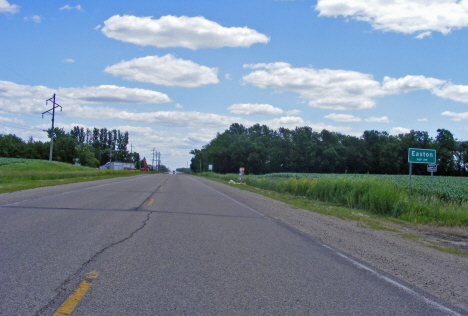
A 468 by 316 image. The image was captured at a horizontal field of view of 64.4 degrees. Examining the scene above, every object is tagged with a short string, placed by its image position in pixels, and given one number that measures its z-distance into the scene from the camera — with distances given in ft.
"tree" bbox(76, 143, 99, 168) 353.90
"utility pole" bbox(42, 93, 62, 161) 180.34
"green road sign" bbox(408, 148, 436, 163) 55.16
